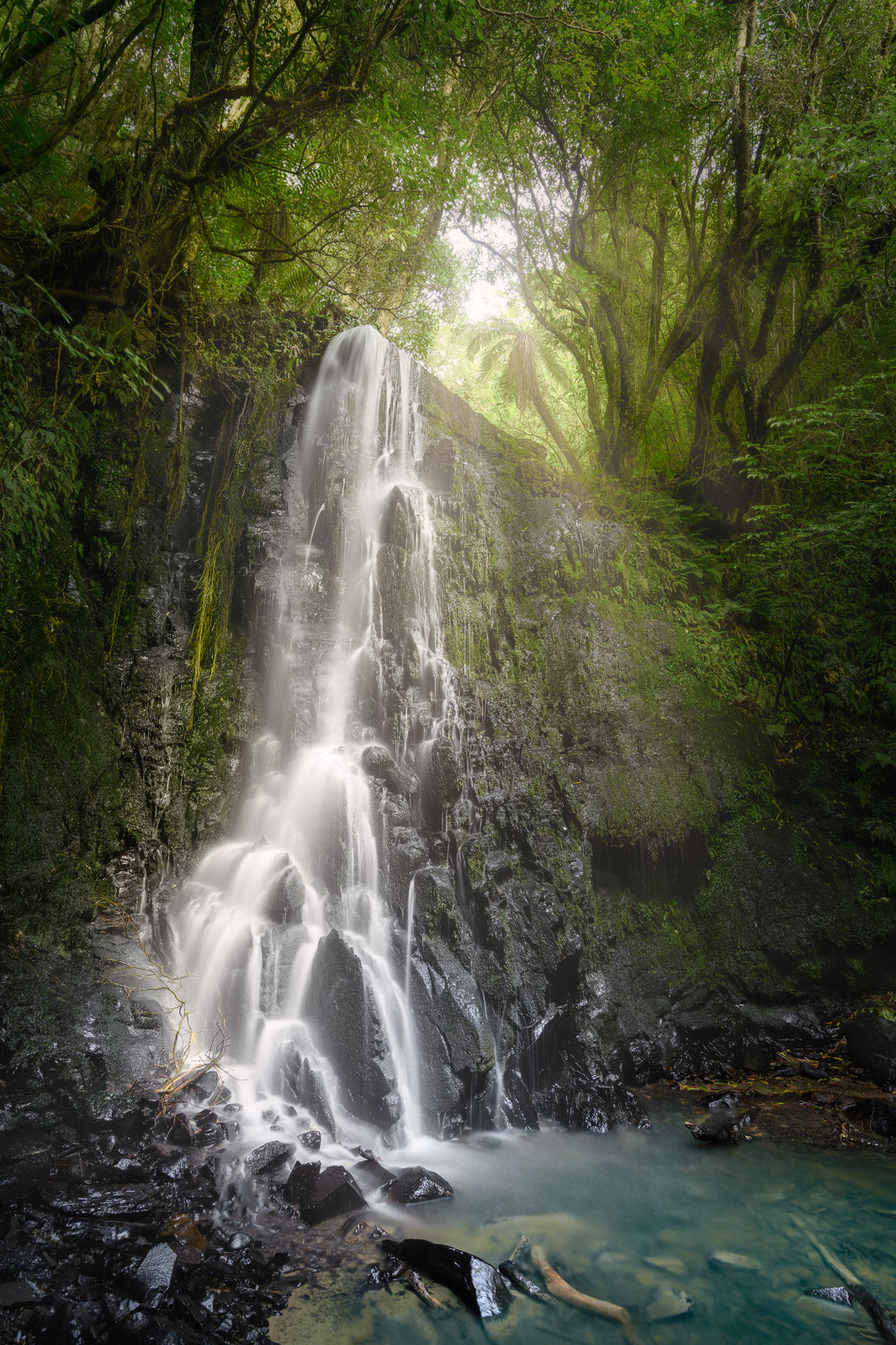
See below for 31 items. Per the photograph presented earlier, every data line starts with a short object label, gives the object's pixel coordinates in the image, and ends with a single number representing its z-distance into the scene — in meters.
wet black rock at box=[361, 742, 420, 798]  7.39
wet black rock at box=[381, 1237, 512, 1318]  3.71
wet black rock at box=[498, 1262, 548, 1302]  3.89
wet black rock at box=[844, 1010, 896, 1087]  6.70
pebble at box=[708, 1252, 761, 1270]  4.26
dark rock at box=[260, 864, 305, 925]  6.22
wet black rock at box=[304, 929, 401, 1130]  5.43
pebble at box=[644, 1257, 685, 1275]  4.20
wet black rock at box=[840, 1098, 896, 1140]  5.89
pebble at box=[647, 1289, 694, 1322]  3.82
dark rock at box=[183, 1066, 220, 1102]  4.96
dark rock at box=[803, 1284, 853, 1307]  3.95
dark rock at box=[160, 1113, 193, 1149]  4.55
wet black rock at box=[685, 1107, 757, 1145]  5.73
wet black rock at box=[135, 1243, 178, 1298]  3.28
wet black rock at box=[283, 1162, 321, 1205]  4.31
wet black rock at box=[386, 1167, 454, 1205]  4.56
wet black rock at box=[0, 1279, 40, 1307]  3.05
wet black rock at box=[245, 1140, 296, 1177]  4.45
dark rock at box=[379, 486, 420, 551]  9.13
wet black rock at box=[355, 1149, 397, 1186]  4.68
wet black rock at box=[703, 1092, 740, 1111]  6.30
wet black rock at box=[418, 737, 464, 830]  7.39
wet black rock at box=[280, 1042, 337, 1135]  5.23
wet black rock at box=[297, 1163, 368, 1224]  4.18
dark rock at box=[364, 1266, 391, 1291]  3.74
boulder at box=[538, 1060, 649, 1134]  6.04
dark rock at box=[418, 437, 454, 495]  9.92
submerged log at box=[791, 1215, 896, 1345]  3.70
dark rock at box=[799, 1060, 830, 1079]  6.81
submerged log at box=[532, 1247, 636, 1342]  3.74
